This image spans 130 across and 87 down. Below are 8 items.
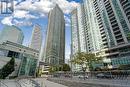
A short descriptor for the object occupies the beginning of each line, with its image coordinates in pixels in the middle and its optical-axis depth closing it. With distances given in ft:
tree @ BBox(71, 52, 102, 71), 76.23
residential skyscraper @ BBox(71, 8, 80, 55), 201.60
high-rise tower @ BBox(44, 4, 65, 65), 236.55
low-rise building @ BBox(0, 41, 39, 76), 73.04
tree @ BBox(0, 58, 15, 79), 62.40
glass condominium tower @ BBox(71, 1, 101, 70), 137.09
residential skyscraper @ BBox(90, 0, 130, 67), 95.85
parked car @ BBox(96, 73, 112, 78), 39.24
